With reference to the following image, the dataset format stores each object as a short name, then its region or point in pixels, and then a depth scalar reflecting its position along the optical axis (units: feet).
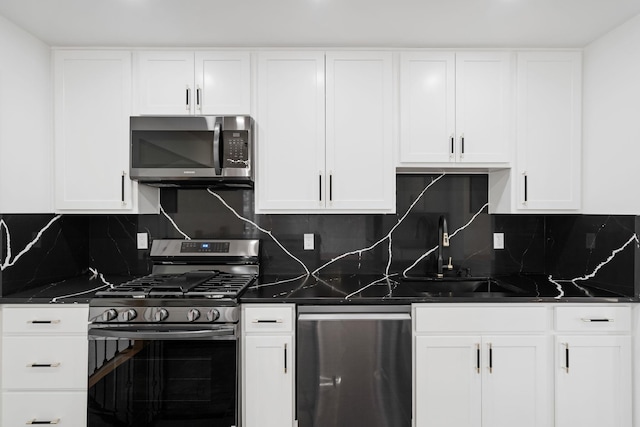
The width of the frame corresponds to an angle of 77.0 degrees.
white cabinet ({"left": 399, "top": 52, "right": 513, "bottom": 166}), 8.24
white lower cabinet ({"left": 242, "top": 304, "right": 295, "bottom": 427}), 7.04
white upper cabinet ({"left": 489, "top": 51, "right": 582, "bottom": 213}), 8.26
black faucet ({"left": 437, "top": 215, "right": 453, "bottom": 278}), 8.98
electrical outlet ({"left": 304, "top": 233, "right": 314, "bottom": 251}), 9.42
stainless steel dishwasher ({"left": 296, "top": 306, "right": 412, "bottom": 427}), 7.03
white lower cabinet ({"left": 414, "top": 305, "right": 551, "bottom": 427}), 7.13
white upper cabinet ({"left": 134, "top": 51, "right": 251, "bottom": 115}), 8.20
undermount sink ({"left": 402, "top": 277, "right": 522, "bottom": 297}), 8.66
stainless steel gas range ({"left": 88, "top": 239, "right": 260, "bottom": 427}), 6.87
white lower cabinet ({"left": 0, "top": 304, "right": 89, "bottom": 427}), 7.10
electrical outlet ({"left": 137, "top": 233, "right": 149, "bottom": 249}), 9.52
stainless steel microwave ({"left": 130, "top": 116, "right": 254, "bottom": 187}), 7.91
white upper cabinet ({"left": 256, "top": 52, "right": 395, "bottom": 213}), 8.25
